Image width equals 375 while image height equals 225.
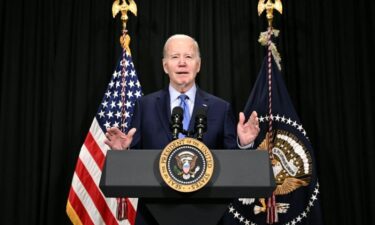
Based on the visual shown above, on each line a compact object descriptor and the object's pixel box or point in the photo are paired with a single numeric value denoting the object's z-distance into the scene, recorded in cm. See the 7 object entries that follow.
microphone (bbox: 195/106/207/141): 197
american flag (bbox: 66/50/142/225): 373
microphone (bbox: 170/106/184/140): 196
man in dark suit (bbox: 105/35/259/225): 223
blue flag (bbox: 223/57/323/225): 368
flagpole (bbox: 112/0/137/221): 380
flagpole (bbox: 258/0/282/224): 373
